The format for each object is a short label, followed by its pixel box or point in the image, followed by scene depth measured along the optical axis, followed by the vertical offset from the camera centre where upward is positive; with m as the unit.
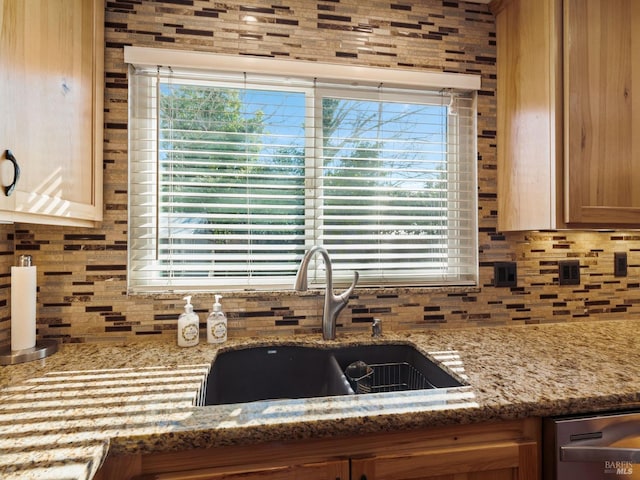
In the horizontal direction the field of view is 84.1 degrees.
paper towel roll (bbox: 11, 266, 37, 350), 1.09 -0.19
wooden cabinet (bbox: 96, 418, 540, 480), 0.74 -0.48
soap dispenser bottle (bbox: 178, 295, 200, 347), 1.25 -0.29
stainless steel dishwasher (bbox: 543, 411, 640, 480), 0.85 -0.49
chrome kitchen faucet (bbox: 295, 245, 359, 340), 1.33 -0.22
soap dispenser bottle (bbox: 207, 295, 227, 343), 1.28 -0.29
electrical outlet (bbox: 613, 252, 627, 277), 1.65 -0.08
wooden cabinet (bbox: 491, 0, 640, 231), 1.25 +0.48
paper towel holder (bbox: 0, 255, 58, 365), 1.08 -0.34
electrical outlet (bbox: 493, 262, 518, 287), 1.56 -0.12
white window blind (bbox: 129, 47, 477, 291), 1.37 +0.27
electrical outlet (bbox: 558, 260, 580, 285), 1.60 -0.12
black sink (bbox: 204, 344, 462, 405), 1.26 -0.45
